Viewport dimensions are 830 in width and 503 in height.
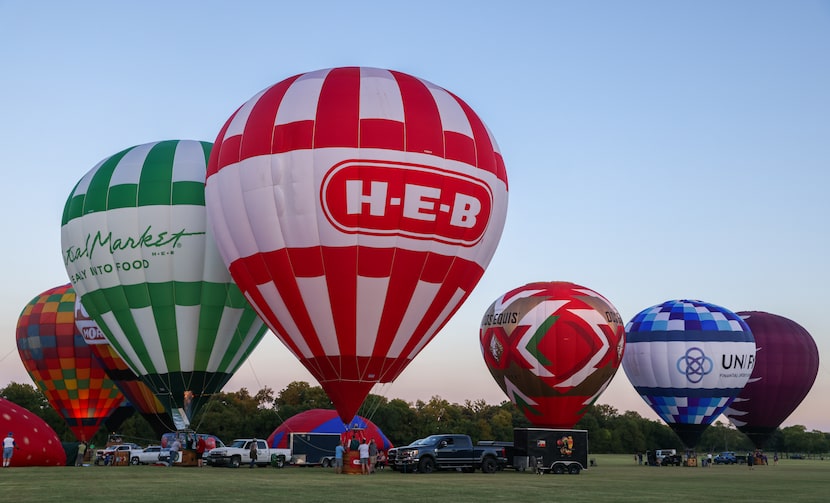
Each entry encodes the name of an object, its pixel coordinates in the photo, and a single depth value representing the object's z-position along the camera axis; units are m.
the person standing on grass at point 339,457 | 27.42
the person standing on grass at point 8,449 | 28.86
